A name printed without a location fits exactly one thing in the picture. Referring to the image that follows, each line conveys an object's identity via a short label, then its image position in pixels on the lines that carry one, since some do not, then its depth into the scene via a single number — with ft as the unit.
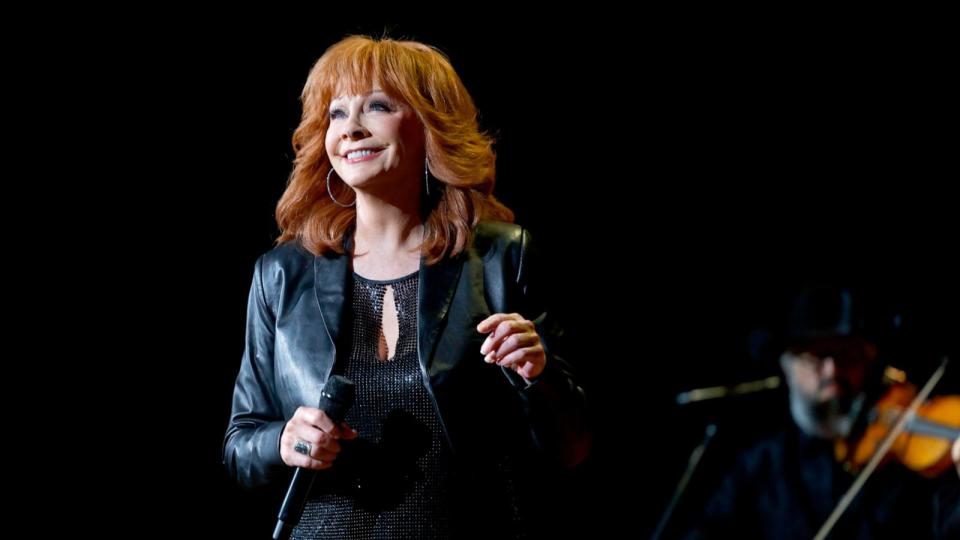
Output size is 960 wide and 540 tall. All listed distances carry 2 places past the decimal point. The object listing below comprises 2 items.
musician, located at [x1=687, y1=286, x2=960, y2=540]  23.15
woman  20.00
